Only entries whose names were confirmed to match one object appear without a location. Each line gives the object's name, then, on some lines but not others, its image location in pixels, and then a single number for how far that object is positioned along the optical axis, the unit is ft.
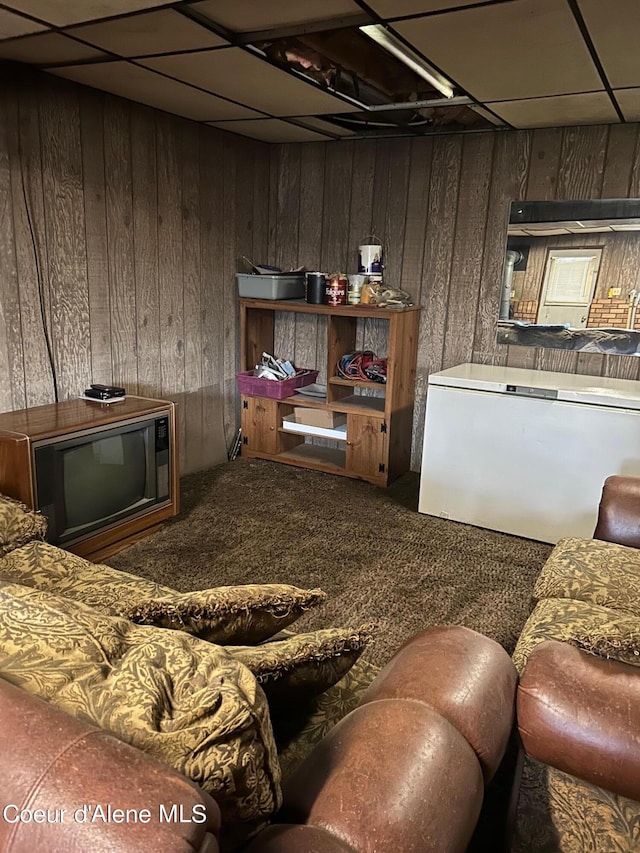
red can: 12.38
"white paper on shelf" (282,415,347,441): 13.04
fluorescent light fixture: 6.95
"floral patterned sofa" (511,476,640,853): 3.45
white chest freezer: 9.36
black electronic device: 9.90
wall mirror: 10.75
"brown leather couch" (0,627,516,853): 1.82
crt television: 8.13
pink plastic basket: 13.17
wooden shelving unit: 12.23
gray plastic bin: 12.80
